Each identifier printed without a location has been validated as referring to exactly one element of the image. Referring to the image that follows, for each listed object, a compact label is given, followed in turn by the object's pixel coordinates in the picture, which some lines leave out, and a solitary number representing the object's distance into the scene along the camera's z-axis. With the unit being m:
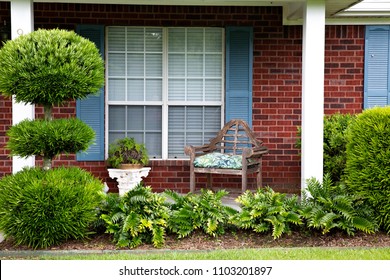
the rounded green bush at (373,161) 6.04
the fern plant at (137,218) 5.72
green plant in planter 8.26
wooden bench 7.65
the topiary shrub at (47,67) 5.61
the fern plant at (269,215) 5.99
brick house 8.59
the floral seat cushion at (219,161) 7.69
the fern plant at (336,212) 5.96
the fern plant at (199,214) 5.93
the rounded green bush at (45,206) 5.50
